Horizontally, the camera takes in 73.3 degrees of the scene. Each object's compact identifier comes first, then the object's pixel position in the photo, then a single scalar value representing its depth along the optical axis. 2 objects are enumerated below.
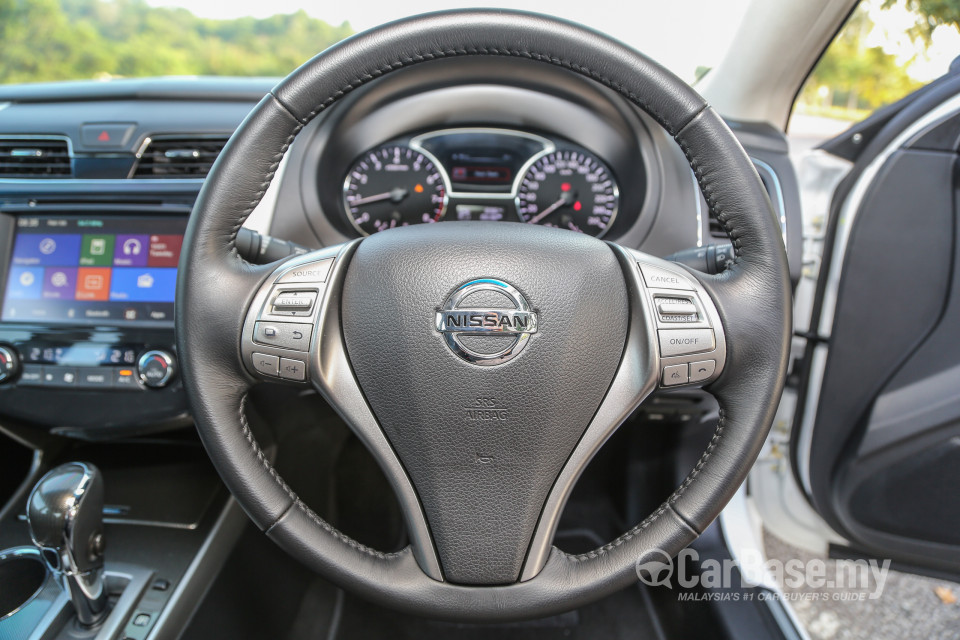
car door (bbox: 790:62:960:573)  1.25
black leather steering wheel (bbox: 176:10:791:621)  0.78
